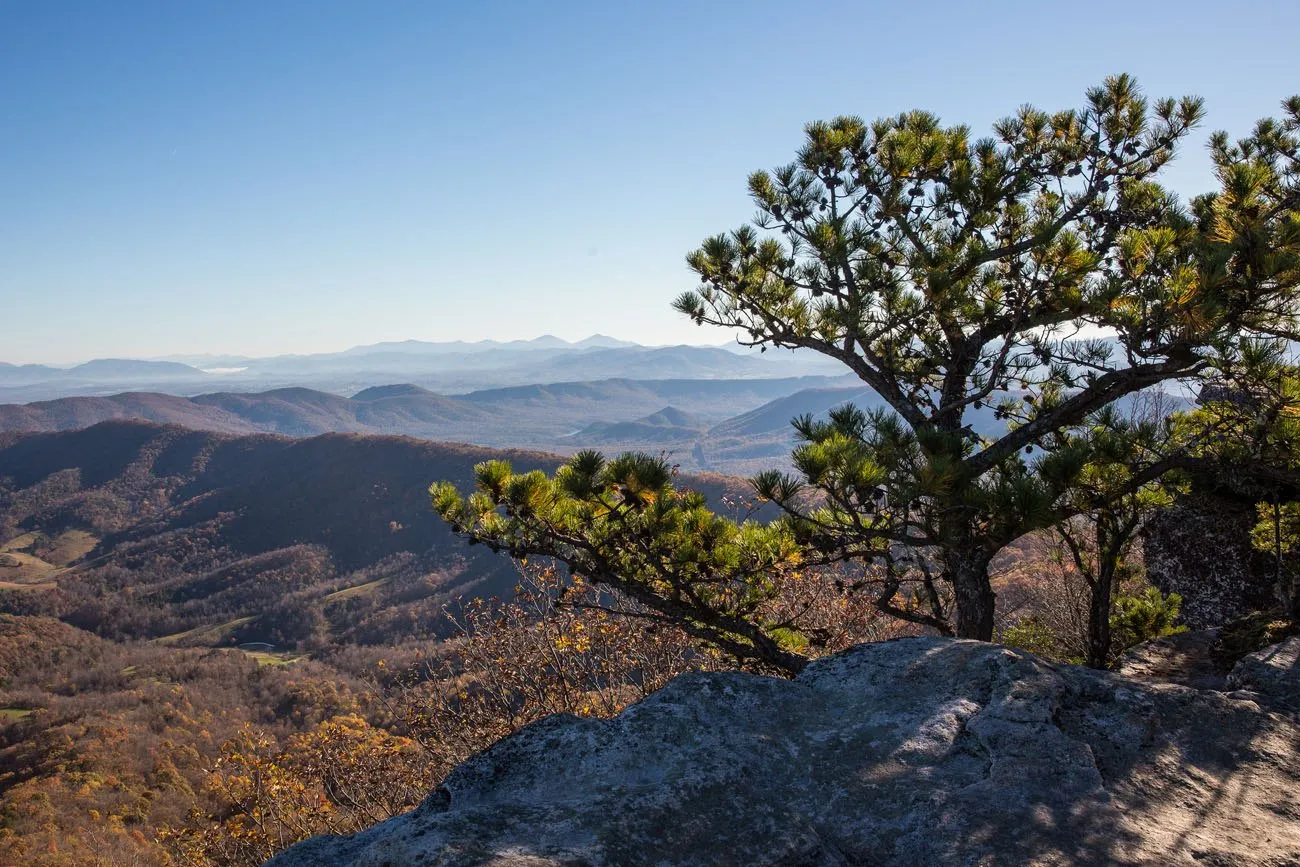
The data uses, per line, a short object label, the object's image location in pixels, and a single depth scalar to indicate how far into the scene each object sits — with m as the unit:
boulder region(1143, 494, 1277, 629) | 6.14
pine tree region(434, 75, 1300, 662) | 3.88
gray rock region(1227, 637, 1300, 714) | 3.21
